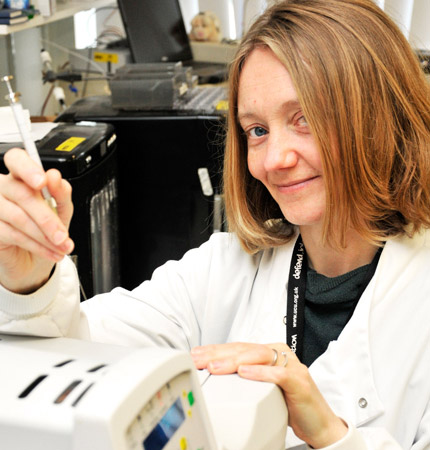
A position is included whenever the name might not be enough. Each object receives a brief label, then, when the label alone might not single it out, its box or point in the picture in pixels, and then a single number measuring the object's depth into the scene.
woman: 1.10
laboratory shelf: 2.27
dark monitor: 2.95
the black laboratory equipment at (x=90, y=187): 1.83
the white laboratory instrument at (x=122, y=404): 0.52
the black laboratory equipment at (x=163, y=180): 2.24
